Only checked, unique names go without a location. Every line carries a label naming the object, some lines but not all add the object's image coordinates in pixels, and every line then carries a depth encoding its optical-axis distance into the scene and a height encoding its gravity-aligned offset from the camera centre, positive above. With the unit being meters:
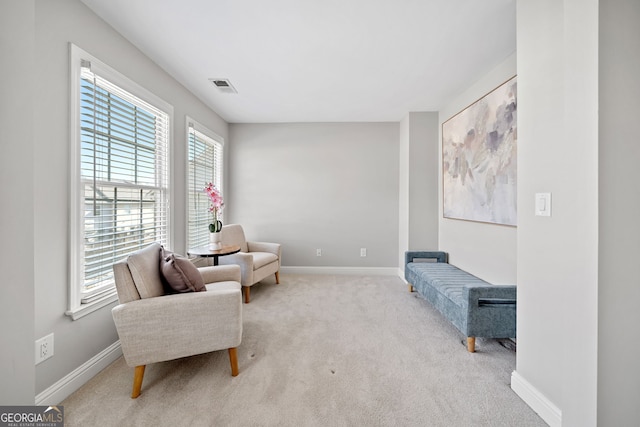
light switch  1.39 +0.05
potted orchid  2.95 +0.03
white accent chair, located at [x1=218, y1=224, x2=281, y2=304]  3.20 -0.61
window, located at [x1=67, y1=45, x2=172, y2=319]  1.71 +0.28
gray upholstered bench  2.04 -0.77
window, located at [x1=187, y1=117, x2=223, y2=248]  3.25 +0.51
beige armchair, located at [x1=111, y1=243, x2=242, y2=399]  1.57 -0.67
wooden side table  2.74 -0.44
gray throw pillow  1.78 -0.44
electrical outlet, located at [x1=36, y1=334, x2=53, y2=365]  1.46 -0.79
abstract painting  2.27 +0.55
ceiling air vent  2.85 +1.43
